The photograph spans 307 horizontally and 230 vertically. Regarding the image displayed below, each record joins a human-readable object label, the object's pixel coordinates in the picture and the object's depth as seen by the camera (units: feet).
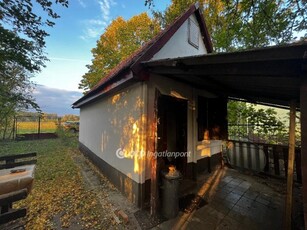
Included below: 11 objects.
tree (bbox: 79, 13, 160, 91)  49.65
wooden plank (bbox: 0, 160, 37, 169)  12.01
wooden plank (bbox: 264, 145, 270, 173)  17.76
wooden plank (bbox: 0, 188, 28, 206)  7.22
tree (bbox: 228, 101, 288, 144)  23.26
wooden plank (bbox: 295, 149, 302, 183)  15.37
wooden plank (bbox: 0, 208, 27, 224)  7.60
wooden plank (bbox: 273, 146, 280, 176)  16.97
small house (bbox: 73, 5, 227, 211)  11.97
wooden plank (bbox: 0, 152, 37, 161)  12.09
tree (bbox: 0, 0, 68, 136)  14.17
